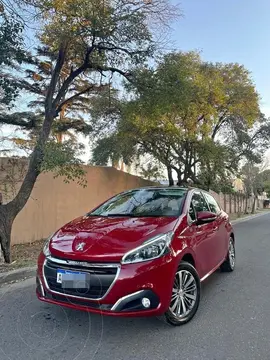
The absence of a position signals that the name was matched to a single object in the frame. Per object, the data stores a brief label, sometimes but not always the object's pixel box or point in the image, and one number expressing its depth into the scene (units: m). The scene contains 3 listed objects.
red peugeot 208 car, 3.10
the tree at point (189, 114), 8.38
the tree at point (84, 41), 6.71
